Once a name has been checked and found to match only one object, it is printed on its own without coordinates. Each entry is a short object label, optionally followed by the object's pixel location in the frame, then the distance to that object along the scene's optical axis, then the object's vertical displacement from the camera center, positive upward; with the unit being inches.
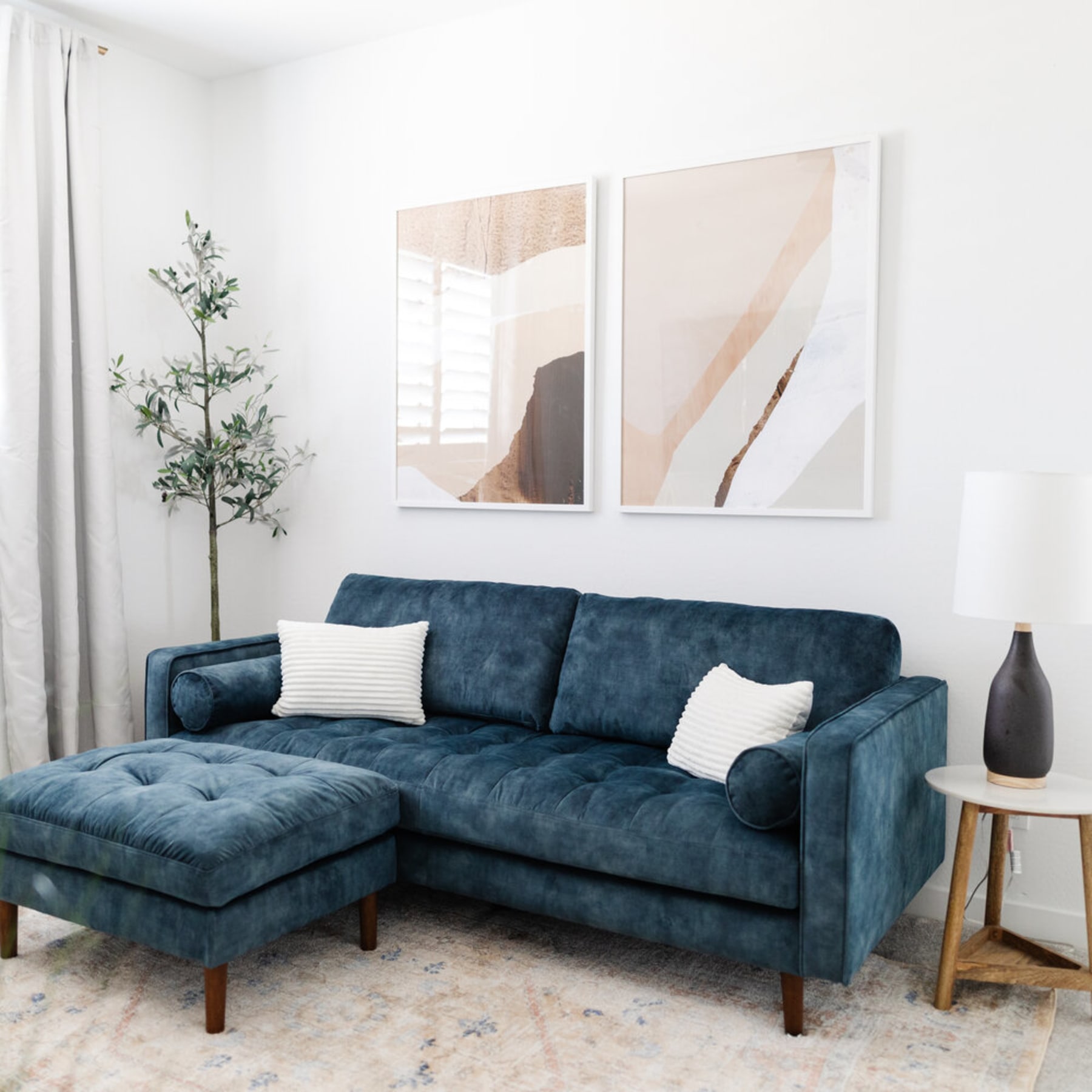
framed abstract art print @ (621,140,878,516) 115.3 +16.1
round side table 87.4 -35.1
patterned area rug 79.4 -47.0
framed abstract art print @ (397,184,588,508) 134.3 +16.2
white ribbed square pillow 97.3 -24.1
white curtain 134.3 +5.8
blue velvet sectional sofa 84.1 -29.7
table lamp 85.4 -8.8
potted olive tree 148.9 +7.5
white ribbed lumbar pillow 123.1 -25.0
